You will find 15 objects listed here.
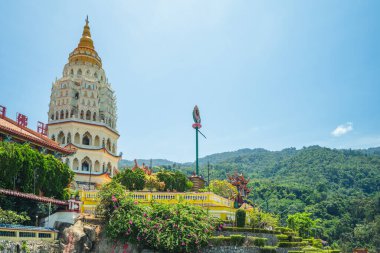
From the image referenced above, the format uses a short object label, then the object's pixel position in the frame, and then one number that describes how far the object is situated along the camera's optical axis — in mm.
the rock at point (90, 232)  33094
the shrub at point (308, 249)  34056
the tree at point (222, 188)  58562
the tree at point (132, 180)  46312
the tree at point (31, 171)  34281
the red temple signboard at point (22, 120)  45384
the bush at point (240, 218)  35469
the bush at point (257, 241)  32031
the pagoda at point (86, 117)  59900
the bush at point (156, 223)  31016
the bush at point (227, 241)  31995
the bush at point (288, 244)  32812
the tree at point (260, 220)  37812
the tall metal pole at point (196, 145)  52506
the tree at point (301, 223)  60250
